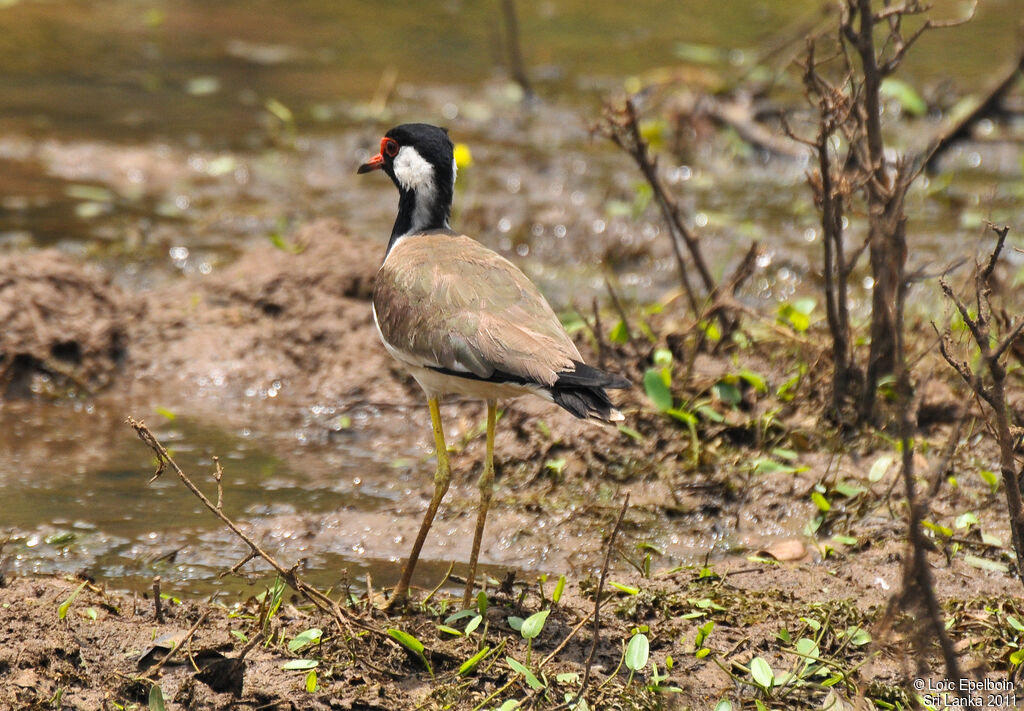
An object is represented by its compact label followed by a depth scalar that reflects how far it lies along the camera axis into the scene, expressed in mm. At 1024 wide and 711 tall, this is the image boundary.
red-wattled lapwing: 7457
